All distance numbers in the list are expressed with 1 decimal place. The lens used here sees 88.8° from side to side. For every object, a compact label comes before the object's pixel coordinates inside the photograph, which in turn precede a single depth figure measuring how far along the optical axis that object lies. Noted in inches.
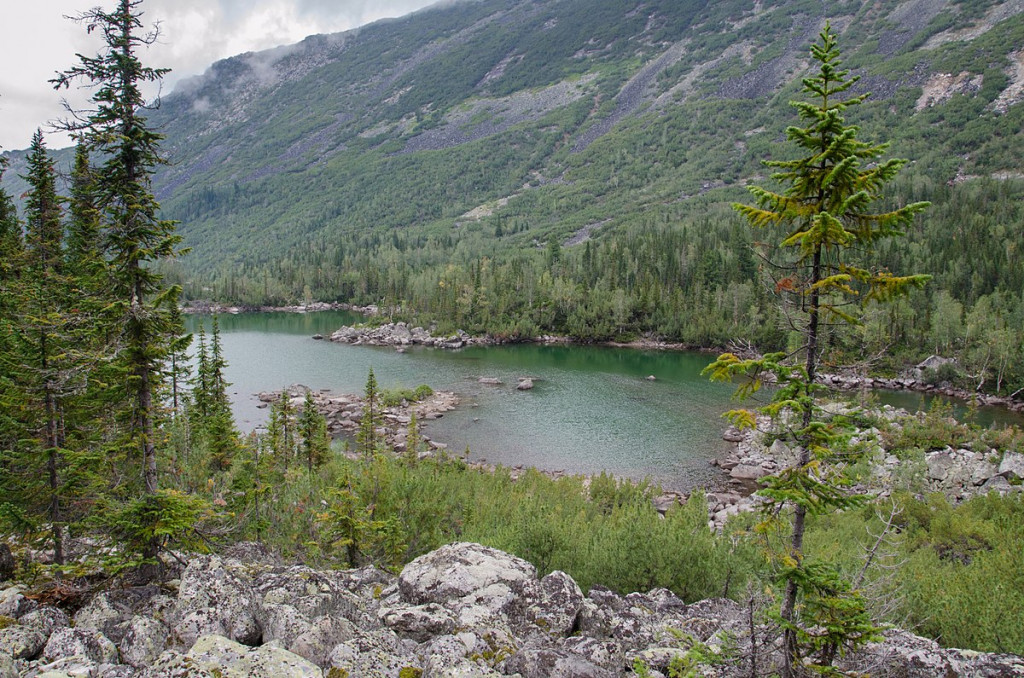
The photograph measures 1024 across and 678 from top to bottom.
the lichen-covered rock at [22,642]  299.1
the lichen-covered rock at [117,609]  347.9
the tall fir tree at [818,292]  253.6
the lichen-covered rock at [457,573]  424.2
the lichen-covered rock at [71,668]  257.9
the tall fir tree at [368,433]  1398.1
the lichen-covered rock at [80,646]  303.7
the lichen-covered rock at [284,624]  327.6
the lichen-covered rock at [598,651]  341.0
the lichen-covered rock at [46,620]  323.0
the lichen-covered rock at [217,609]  335.3
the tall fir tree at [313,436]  1267.2
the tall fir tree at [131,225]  436.8
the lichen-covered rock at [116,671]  271.6
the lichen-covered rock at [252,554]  519.8
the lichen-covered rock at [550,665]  309.9
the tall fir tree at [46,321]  546.6
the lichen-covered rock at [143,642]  317.4
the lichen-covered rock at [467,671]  283.9
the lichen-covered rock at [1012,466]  1106.7
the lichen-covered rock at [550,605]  379.2
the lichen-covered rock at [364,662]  283.6
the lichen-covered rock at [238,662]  253.6
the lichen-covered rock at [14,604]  337.1
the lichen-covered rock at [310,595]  362.0
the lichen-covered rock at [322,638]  314.5
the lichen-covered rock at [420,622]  359.9
